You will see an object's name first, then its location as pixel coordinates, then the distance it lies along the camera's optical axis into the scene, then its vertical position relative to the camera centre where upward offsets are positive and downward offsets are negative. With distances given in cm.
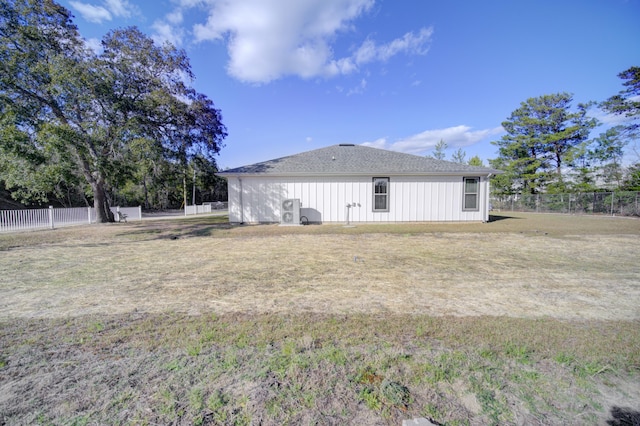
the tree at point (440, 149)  3719 +761
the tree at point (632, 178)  1947 +185
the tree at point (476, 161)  3704 +588
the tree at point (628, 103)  1750 +709
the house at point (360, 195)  1255 +34
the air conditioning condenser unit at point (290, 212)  1218 -47
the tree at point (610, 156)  2158 +406
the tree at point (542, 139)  2444 +609
